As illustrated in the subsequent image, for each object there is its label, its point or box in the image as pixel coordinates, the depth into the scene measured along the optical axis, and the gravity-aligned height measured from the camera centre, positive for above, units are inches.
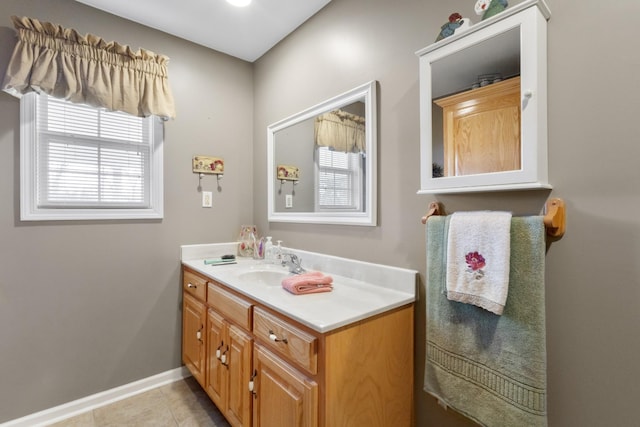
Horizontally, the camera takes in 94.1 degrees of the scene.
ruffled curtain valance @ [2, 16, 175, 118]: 63.0 +33.4
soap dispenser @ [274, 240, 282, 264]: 83.0 -11.4
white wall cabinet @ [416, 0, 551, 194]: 38.0 +19.2
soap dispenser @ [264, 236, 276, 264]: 85.0 -11.3
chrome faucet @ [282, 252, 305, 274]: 73.0 -12.8
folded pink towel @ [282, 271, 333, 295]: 54.2 -13.3
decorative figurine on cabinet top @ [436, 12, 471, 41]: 44.4 +28.3
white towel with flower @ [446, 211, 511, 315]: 38.2 -6.3
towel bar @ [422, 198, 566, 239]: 37.1 -0.8
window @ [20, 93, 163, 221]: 68.1 +13.1
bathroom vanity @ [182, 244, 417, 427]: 40.9 -22.0
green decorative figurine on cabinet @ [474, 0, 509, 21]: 40.9 +28.6
